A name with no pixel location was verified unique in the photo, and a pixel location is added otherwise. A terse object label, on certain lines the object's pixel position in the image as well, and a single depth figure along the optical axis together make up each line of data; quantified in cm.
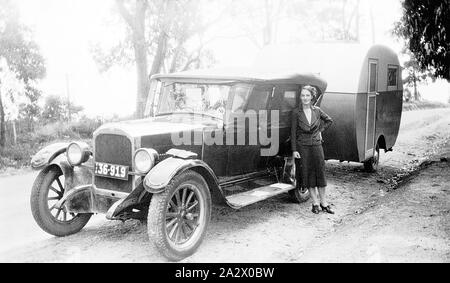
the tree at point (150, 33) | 1470
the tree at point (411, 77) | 2840
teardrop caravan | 848
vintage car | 480
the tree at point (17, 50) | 1185
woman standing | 655
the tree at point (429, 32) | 820
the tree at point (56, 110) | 1834
